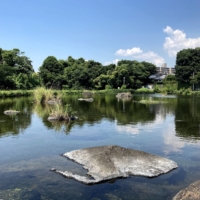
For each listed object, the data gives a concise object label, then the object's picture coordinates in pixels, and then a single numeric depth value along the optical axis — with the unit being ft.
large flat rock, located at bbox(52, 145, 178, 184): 23.67
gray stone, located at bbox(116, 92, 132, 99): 149.92
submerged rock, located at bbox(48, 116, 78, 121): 56.31
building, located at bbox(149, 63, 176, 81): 259.41
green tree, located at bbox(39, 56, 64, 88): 221.25
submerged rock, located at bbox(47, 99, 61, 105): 93.68
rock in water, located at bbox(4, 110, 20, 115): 66.64
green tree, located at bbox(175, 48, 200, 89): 214.69
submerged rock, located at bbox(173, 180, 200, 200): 17.81
